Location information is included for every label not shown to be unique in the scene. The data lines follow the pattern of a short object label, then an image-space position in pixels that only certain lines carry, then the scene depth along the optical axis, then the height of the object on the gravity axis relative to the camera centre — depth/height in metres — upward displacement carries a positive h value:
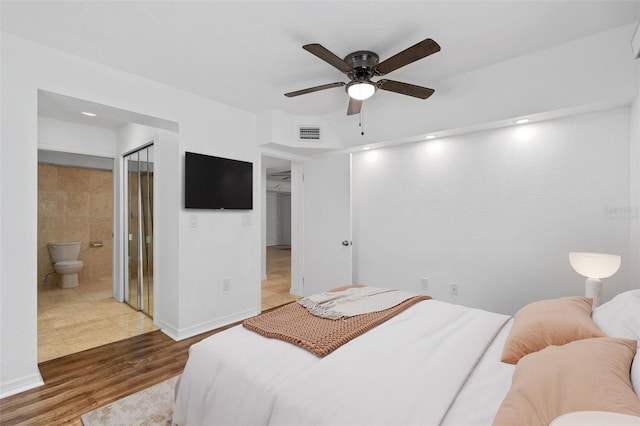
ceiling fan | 2.18 +1.02
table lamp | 2.18 -0.42
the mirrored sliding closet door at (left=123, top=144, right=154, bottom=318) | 3.70 -0.20
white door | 4.00 -0.16
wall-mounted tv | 3.16 +0.34
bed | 0.98 -0.67
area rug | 1.86 -1.29
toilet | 4.82 -0.80
